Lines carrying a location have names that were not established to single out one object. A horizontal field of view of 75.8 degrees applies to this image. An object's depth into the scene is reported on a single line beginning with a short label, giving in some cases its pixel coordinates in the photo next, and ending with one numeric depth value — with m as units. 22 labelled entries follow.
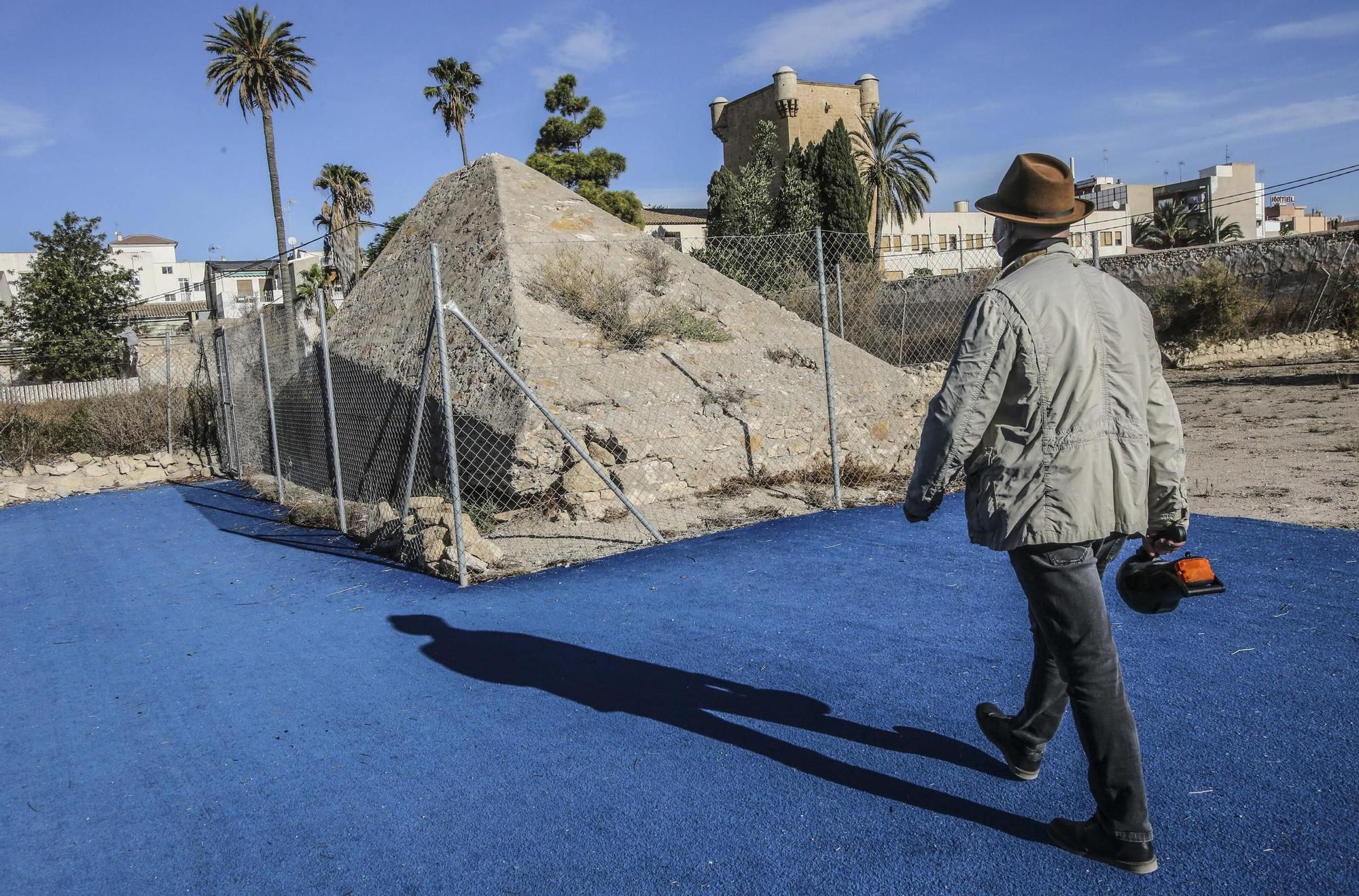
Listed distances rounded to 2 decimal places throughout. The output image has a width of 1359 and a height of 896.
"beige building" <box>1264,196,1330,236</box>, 78.41
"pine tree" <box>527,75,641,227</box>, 37.19
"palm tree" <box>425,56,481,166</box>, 38.50
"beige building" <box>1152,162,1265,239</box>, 67.69
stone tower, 47.97
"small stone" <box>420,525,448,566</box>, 6.75
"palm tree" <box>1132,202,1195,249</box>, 52.75
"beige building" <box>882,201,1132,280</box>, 53.88
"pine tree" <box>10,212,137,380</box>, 29.41
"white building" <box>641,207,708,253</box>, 49.14
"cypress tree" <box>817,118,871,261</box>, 36.25
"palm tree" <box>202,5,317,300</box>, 31.94
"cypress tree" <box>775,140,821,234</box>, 35.16
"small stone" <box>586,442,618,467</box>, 8.37
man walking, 2.54
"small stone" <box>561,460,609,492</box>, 8.07
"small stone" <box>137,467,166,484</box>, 15.79
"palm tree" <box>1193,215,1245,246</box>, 50.44
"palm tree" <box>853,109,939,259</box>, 42.88
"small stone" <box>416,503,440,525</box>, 7.20
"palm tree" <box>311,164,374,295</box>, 34.31
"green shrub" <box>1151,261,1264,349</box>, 18.25
